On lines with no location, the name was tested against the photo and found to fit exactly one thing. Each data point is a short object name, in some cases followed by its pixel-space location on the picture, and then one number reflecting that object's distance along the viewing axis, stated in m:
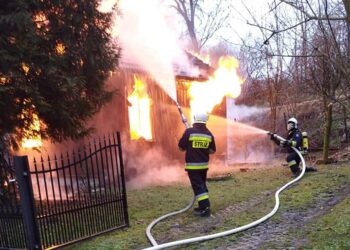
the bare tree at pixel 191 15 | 33.28
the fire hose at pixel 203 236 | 5.66
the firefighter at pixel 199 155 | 7.61
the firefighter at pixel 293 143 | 11.30
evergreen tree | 6.80
